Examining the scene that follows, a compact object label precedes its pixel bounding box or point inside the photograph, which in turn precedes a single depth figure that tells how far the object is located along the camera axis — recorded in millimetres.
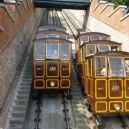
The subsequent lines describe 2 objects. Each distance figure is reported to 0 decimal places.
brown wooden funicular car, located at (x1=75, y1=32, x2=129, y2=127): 5754
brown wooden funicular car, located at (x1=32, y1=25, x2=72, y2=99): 7566
